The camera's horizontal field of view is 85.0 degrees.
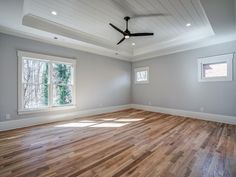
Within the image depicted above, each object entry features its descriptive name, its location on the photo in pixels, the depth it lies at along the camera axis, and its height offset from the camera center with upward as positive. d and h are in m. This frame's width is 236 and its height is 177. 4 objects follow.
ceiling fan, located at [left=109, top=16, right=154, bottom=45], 3.36 +1.42
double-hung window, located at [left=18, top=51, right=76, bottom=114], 3.72 +0.17
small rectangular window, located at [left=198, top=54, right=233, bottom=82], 3.97 +0.64
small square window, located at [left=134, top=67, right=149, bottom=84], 6.24 +0.64
